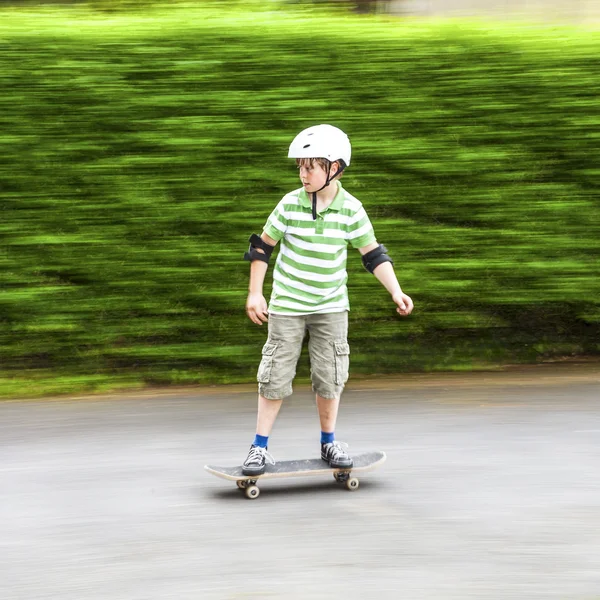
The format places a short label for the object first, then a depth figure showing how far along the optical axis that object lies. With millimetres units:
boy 9953
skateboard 10148
